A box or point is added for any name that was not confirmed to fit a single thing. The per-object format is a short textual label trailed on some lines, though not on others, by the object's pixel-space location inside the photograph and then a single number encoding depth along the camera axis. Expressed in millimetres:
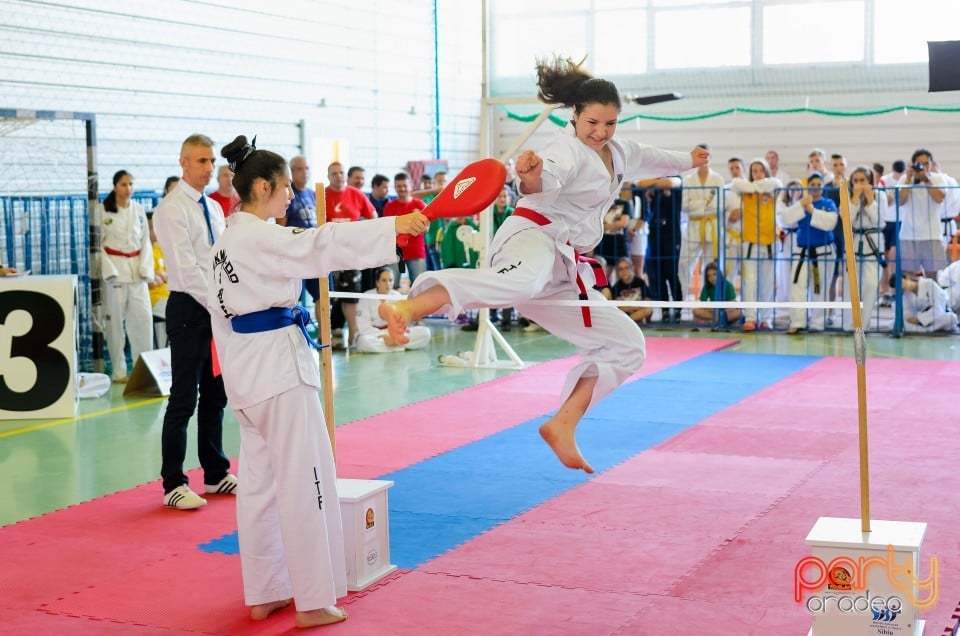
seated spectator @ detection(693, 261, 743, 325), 11344
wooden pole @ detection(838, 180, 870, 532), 3287
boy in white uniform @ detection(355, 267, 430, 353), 10352
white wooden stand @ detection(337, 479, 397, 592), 3943
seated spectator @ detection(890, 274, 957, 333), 10750
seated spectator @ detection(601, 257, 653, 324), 11359
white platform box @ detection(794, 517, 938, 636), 3209
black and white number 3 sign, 7398
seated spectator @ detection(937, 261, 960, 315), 10998
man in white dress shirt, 5051
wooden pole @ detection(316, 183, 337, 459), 4047
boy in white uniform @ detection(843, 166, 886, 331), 10375
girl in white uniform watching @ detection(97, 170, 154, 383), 8680
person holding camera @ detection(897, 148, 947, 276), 10867
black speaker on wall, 8320
